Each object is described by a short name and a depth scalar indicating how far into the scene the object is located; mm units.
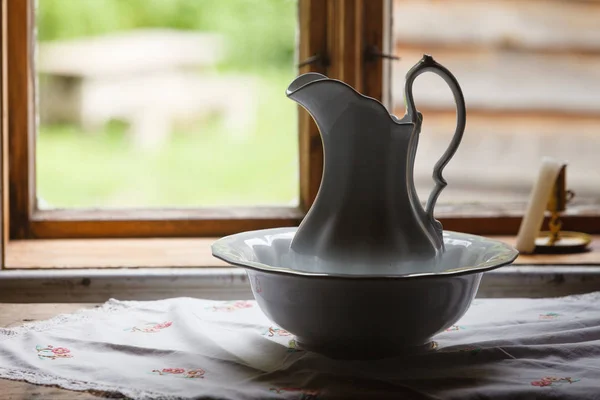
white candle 3064
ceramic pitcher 2310
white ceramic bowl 2238
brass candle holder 3105
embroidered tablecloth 2227
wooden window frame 3194
